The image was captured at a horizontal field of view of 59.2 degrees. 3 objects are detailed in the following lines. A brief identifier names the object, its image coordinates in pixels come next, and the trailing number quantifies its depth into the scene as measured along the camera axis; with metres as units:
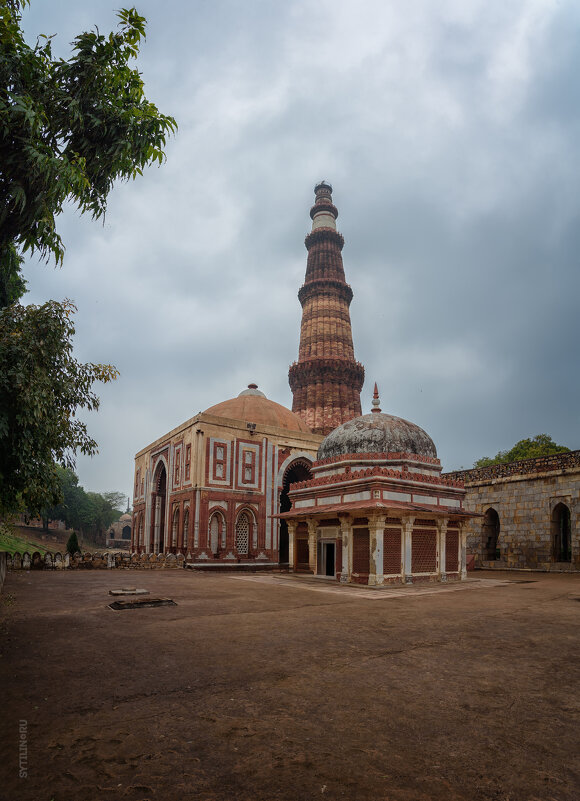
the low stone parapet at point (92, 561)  20.73
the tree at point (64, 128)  5.98
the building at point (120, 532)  65.38
